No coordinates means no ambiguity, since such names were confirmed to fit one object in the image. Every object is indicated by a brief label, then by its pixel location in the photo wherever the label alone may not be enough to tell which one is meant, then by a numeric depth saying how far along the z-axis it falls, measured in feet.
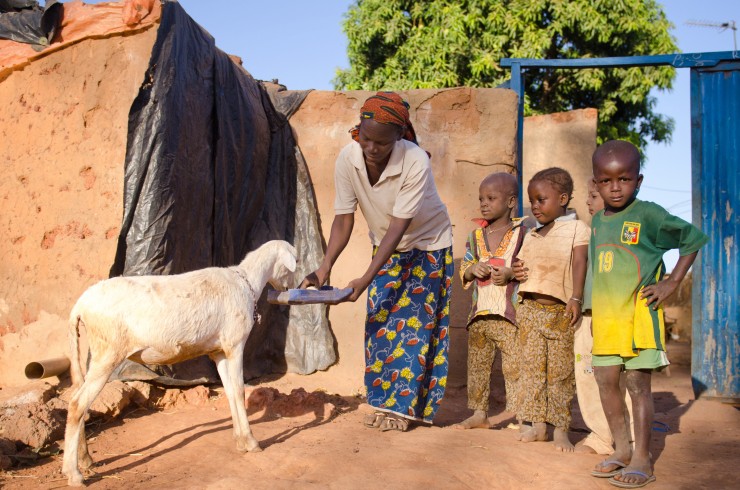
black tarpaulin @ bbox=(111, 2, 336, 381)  15.74
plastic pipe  15.35
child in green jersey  11.87
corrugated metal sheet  20.66
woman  14.12
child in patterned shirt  15.29
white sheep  11.32
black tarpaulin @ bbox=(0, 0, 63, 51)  16.63
